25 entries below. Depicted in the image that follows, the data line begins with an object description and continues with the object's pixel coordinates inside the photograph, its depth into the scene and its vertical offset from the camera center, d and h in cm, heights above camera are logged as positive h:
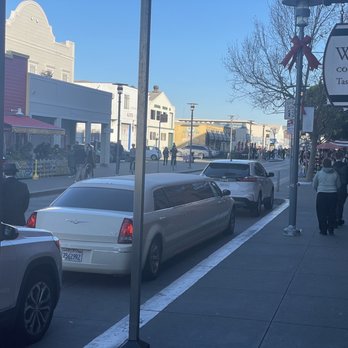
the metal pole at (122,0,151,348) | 466 -1
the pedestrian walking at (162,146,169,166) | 4926 -56
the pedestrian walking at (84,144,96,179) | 2576 -78
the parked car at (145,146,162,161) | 6019 -62
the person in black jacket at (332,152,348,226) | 1423 -81
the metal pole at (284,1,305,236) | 1232 -37
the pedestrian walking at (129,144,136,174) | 3603 -75
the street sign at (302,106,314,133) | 1376 +81
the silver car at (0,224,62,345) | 489 -122
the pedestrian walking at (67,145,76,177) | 2861 -88
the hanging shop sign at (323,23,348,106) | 498 +74
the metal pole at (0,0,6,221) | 410 +55
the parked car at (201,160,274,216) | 1602 -80
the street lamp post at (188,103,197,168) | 4769 +351
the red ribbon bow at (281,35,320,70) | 1172 +206
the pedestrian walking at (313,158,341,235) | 1239 -81
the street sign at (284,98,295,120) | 1458 +108
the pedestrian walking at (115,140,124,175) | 3142 -24
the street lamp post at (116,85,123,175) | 3231 +309
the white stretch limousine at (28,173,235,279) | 771 -105
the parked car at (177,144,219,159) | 6938 -28
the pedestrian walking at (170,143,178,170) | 4409 -48
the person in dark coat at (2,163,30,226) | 823 -78
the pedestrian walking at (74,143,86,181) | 2744 -52
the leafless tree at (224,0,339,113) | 2641 +415
